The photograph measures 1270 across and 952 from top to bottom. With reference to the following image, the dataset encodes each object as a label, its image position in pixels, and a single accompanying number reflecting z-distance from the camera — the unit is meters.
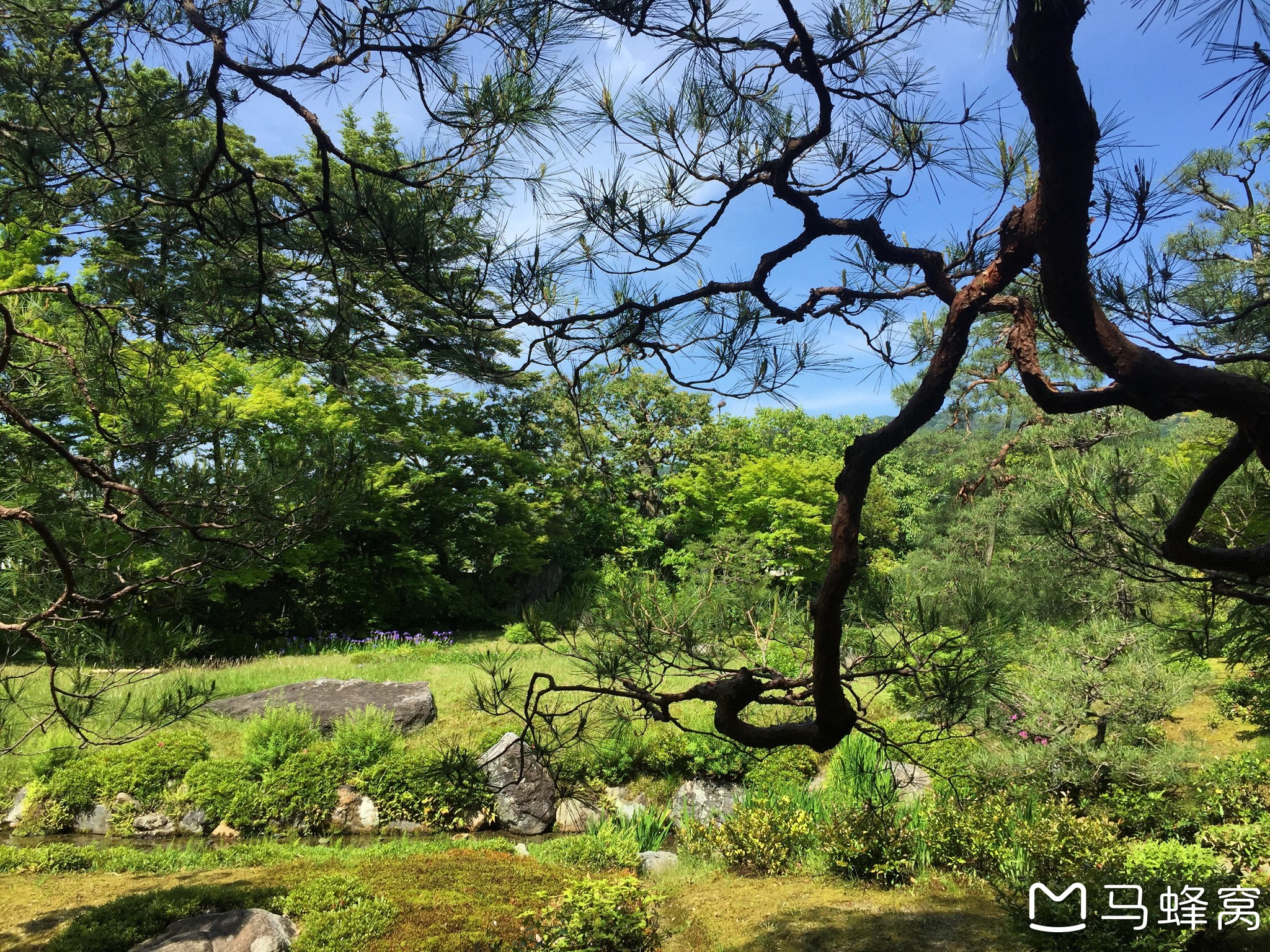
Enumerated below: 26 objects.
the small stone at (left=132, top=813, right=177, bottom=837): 6.64
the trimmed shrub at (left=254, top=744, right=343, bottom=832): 6.78
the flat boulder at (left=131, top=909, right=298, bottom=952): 3.79
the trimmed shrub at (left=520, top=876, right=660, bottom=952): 3.94
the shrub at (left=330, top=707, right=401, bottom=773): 7.25
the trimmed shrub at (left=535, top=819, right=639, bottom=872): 5.51
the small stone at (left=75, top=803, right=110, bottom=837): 6.70
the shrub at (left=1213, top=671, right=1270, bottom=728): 6.11
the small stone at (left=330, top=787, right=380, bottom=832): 6.90
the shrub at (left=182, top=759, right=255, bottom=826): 6.75
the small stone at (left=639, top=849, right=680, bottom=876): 5.59
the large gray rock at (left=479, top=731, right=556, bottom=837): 6.99
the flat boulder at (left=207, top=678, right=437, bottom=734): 8.38
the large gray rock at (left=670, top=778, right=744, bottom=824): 6.91
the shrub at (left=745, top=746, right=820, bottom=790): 6.77
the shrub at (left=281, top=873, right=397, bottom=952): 3.86
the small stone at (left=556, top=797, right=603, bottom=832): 7.11
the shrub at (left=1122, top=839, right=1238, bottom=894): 3.49
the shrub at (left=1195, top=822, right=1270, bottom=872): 4.15
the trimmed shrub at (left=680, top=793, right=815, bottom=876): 5.40
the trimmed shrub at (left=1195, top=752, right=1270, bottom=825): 4.75
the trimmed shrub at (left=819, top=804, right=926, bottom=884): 4.93
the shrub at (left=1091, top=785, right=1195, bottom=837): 4.82
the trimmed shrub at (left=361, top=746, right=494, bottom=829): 6.96
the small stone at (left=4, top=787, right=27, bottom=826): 6.61
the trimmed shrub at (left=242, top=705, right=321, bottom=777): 7.04
